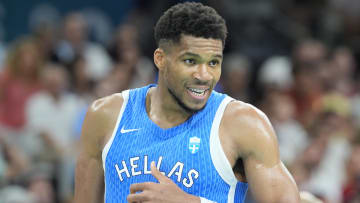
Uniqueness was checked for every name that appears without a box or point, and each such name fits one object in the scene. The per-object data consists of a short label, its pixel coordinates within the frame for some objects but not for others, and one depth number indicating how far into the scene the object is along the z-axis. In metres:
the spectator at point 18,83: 18.84
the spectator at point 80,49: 20.53
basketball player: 8.28
